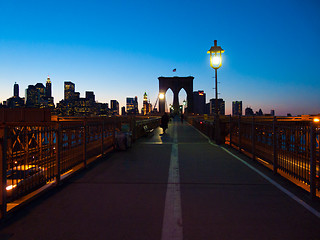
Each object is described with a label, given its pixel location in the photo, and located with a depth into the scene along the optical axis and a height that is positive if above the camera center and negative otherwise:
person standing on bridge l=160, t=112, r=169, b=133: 22.66 -0.29
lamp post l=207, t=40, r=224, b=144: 14.97 +3.84
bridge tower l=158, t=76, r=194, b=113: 157.62 +21.86
